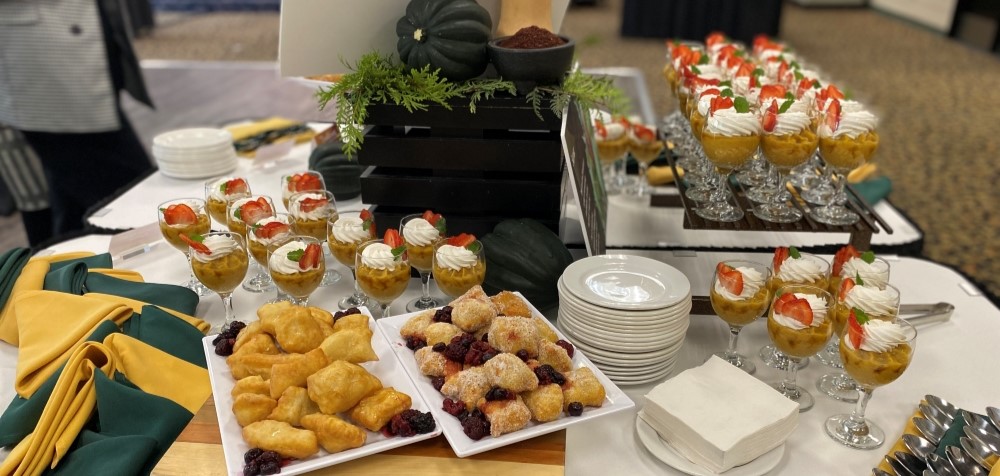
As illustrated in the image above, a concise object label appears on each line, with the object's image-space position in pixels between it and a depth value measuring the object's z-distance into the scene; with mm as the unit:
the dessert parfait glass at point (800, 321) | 1498
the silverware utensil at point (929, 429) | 1443
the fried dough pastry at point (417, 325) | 1552
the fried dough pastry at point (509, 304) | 1597
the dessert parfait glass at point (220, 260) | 1730
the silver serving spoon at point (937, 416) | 1479
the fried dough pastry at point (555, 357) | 1445
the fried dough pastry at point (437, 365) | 1424
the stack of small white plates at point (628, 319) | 1540
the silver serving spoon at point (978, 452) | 1318
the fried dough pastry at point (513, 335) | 1441
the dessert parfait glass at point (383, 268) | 1692
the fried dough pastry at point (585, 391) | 1347
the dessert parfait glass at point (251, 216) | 2033
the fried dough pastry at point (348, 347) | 1437
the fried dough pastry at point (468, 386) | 1335
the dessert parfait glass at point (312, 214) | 2020
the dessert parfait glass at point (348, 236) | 1863
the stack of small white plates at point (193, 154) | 2766
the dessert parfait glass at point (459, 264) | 1708
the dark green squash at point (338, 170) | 2506
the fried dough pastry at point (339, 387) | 1312
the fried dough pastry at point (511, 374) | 1333
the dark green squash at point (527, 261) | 1823
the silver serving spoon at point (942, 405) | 1502
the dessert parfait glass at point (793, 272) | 1687
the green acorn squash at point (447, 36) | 1861
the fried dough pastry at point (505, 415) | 1276
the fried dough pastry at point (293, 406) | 1304
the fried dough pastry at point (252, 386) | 1356
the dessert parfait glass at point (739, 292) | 1599
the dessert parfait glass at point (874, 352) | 1391
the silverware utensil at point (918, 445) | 1399
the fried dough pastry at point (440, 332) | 1504
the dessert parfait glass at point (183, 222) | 2000
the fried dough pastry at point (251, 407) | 1298
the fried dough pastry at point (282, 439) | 1232
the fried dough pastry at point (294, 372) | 1358
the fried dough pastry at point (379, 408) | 1295
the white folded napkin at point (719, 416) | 1329
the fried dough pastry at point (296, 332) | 1476
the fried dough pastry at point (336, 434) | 1249
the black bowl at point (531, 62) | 1842
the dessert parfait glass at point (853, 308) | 1504
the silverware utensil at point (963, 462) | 1302
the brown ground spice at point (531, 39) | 1878
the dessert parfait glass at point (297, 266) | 1715
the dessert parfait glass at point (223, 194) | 2221
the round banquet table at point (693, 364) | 1277
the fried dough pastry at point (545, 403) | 1318
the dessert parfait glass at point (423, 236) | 1806
